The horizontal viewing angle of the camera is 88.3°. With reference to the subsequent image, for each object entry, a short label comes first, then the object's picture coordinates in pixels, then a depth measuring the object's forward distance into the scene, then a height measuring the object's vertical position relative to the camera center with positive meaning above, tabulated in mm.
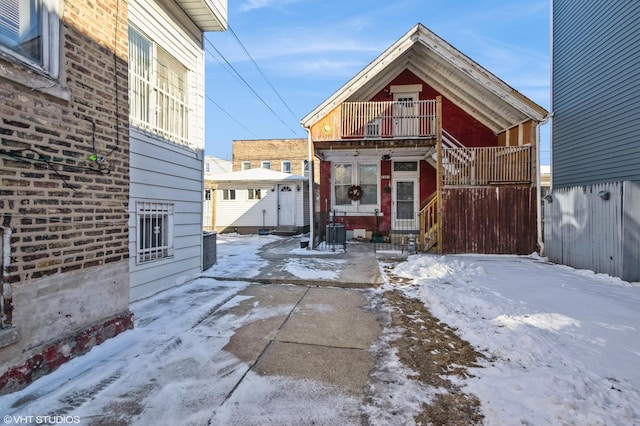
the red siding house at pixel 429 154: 9789 +2073
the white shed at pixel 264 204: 18109 +504
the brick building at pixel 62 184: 2613 +268
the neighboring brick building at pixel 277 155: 27172 +4810
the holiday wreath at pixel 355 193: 12945 +796
